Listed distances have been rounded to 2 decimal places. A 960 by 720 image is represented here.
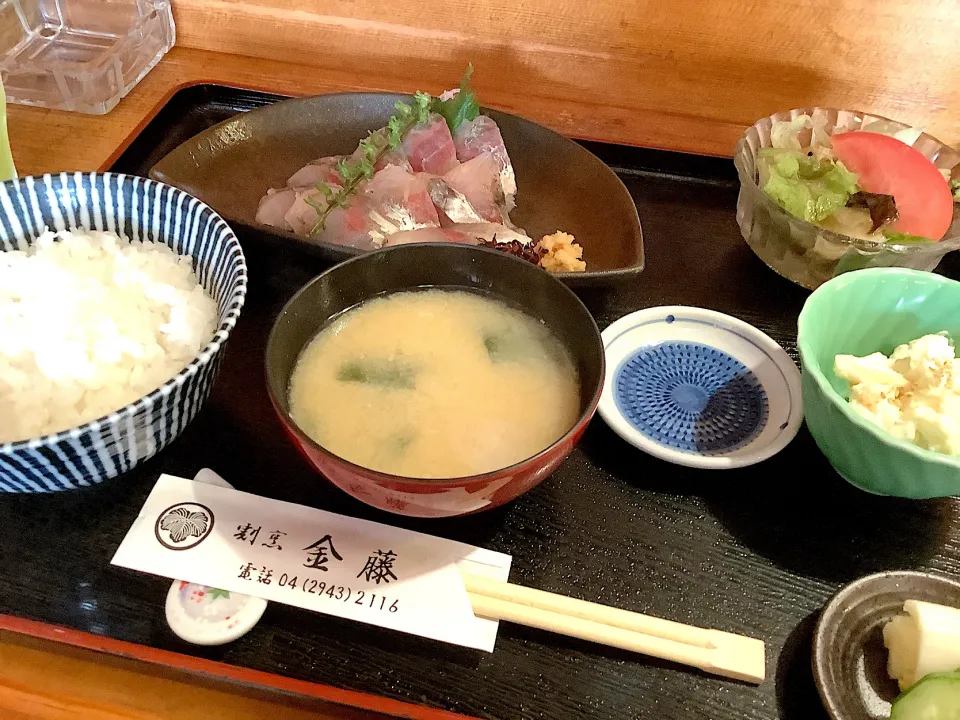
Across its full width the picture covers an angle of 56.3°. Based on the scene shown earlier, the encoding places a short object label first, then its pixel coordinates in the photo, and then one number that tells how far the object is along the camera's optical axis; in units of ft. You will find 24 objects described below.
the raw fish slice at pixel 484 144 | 1.40
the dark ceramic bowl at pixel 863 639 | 0.85
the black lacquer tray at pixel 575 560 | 0.88
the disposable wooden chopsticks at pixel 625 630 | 0.88
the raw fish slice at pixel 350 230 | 1.24
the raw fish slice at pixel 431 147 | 1.39
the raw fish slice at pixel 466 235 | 1.25
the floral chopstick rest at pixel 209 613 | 0.88
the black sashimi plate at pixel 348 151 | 1.31
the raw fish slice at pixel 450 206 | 1.31
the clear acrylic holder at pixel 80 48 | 1.62
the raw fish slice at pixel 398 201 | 1.27
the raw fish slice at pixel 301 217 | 1.25
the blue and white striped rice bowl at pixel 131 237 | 0.86
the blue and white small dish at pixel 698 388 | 1.07
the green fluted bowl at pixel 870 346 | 0.94
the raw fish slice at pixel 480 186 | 1.35
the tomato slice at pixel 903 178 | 1.26
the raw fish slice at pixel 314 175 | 1.35
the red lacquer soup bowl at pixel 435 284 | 0.84
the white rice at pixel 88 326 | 0.94
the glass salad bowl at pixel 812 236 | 1.22
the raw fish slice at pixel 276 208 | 1.29
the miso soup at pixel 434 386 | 0.93
